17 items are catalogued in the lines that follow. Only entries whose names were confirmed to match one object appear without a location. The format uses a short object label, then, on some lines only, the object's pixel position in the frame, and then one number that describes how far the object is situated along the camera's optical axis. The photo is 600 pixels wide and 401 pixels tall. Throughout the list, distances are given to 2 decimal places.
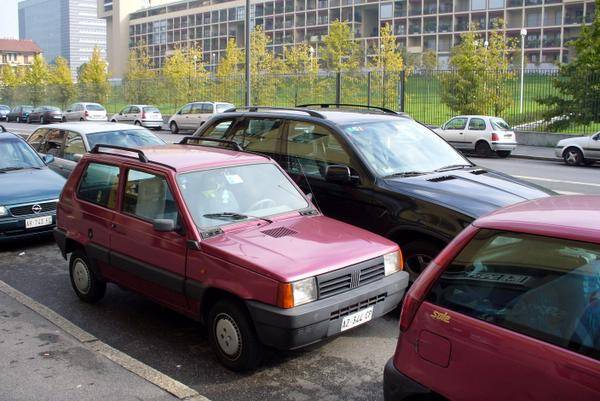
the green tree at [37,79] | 66.62
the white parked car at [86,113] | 40.94
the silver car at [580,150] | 19.47
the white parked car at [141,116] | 36.97
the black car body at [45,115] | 45.66
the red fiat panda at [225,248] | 4.30
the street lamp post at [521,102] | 26.68
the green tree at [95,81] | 57.06
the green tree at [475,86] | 28.02
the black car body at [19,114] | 50.52
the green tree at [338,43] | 53.78
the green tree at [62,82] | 61.19
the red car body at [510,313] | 2.49
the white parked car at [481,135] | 22.73
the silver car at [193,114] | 33.78
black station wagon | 5.64
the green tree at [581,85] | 24.30
